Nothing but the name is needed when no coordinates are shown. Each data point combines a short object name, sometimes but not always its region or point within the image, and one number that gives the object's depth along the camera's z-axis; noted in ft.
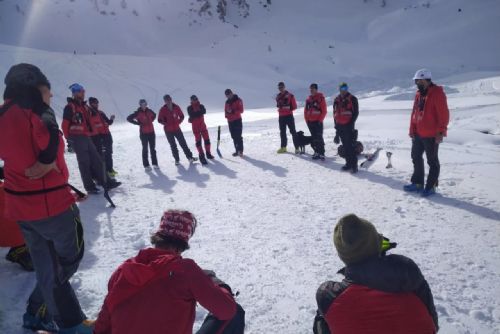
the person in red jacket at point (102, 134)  26.02
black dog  32.94
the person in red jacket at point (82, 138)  22.63
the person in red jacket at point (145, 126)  32.22
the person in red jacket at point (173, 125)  33.35
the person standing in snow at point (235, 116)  34.24
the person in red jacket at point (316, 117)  31.14
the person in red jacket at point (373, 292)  6.32
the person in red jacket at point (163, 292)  6.36
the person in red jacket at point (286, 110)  33.37
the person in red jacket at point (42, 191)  8.29
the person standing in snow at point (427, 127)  19.17
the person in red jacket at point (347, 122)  26.40
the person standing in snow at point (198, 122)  33.68
